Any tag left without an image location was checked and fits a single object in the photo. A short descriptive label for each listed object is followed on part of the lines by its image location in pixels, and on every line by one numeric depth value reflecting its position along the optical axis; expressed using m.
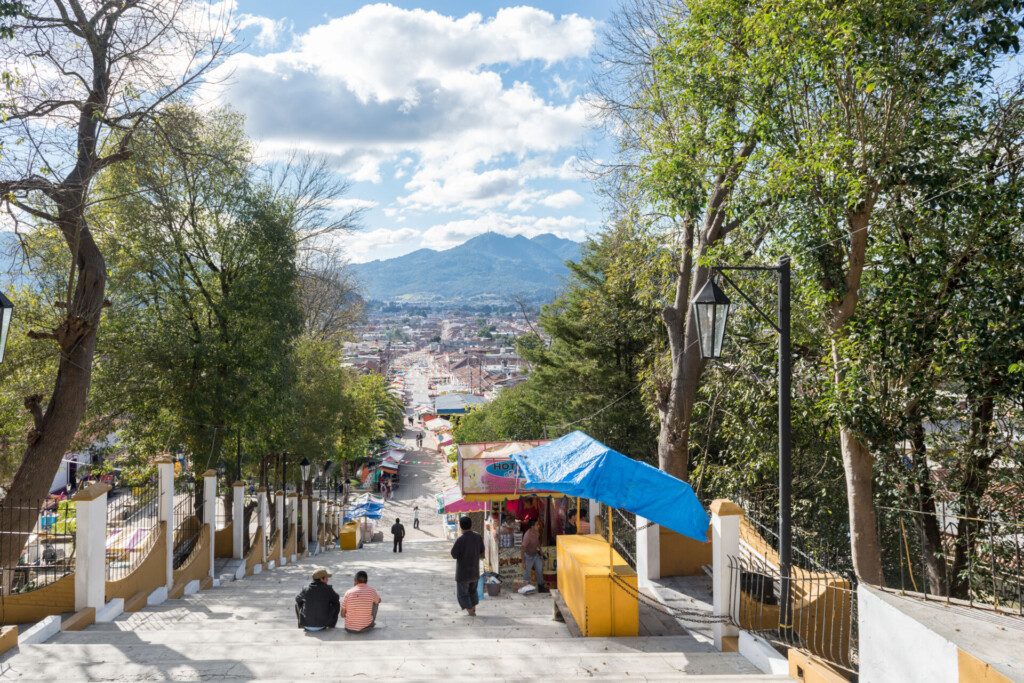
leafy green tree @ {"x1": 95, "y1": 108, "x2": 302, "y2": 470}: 15.58
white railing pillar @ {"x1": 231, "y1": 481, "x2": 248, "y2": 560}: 13.75
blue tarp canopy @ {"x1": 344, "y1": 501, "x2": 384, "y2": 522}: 32.03
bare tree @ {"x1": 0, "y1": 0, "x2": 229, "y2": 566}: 8.96
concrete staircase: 5.21
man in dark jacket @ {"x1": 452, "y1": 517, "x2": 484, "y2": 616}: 8.28
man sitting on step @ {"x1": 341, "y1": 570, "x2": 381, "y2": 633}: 7.33
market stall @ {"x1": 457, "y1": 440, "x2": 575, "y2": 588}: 11.35
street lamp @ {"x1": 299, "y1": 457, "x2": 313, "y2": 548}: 21.16
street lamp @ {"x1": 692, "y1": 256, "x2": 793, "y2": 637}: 6.04
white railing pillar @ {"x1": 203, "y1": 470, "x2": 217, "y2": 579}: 12.09
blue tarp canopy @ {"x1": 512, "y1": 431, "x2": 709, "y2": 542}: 6.72
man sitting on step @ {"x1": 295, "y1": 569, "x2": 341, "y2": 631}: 7.30
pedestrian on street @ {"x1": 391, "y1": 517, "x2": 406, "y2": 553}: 21.70
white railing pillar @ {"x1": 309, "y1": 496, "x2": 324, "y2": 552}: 23.33
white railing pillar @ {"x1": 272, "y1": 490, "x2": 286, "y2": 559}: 17.70
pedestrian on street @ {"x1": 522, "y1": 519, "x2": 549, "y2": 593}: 10.62
